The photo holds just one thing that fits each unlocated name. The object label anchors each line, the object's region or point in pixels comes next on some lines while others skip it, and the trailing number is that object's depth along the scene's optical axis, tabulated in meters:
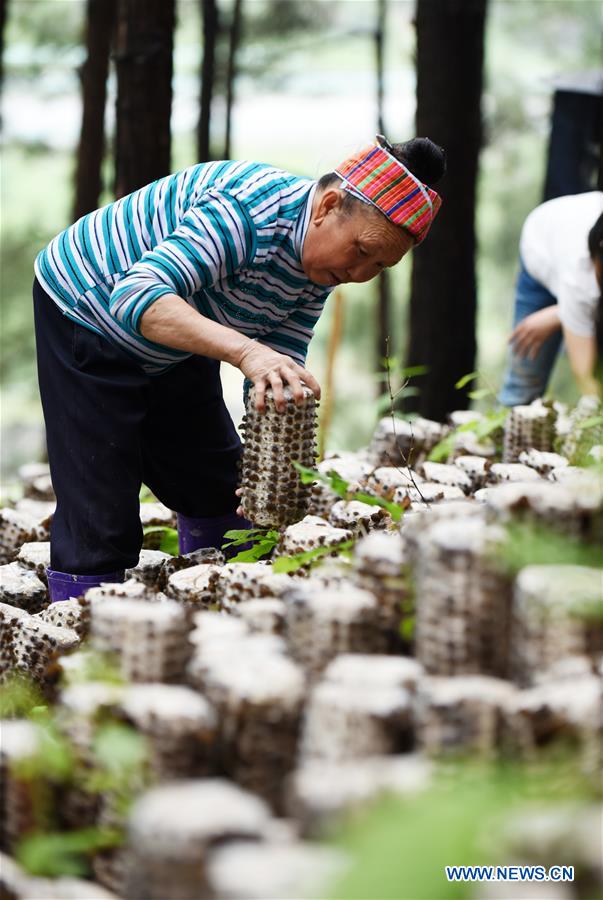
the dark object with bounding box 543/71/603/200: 12.55
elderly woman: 5.62
